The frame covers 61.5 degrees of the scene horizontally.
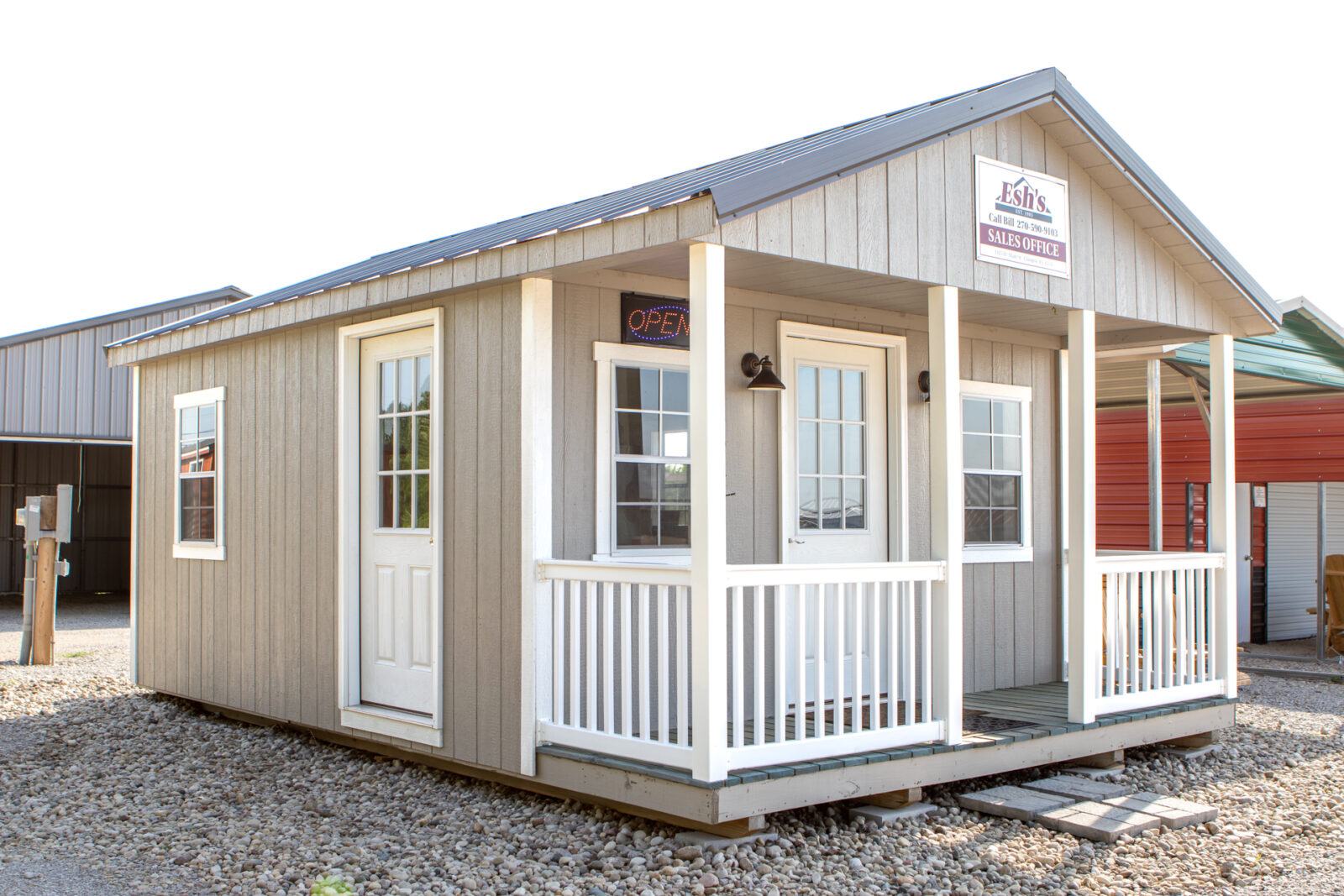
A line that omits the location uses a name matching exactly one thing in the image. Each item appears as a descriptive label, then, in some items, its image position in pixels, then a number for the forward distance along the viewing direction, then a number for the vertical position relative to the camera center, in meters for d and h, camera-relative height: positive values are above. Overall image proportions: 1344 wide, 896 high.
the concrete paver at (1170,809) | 5.17 -1.51
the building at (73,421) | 14.70 +0.95
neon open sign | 5.71 +0.86
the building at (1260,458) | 10.62 +0.32
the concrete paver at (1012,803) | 5.20 -1.48
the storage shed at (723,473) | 4.74 +0.10
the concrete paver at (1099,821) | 4.93 -1.49
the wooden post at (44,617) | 10.63 -1.18
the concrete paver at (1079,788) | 5.55 -1.50
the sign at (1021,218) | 5.58 +1.38
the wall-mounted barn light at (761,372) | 6.03 +0.63
